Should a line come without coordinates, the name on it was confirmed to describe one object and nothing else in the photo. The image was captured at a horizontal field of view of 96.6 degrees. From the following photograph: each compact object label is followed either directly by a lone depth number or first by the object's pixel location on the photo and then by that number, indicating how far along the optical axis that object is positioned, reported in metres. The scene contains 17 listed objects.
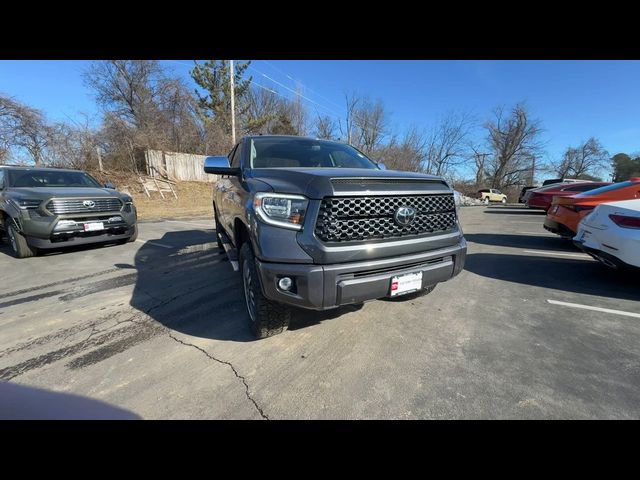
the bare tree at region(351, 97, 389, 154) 28.39
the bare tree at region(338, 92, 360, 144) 27.89
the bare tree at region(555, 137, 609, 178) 48.78
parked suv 4.90
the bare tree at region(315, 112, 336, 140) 28.20
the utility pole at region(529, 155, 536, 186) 42.10
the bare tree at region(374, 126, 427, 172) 29.81
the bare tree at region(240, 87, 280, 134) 26.67
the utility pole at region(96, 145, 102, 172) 17.45
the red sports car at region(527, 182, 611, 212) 11.75
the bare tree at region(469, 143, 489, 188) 43.38
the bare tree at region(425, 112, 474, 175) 33.69
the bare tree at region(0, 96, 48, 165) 15.31
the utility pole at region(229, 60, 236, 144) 17.46
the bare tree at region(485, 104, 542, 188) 40.69
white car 3.54
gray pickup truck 2.00
